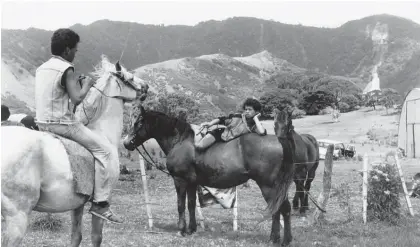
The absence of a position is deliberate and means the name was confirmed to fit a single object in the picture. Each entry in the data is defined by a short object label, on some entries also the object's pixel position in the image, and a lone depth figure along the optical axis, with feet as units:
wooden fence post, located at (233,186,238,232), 29.11
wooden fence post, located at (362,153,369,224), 30.50
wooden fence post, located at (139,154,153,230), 29.55
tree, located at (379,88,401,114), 206.72
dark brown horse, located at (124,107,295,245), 24.00
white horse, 12.70
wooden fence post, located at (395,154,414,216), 32.63
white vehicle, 102.58
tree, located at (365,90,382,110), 229.86
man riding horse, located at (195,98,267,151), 25.85
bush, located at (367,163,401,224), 30.58
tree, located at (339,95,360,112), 258.78
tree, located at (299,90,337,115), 258.78
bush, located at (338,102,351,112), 245.78
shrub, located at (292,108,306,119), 223.75
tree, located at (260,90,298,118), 248.48
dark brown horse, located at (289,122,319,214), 33.04
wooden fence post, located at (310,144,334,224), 30.45
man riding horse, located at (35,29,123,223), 14.97
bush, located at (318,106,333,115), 244.55
